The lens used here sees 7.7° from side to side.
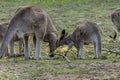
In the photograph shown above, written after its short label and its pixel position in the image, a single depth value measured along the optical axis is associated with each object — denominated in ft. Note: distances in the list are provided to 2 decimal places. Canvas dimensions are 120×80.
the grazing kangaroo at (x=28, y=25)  55.53
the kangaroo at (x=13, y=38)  62.09
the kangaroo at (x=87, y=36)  57.73
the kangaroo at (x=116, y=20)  70.51
